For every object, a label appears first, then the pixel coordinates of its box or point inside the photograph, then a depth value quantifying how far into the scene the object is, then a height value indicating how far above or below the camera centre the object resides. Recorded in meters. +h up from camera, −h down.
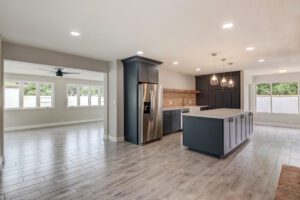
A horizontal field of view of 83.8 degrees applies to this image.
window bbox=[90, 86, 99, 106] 9.99 +0.31
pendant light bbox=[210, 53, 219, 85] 4.64 +0.55
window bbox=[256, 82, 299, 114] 7.71 +0.11
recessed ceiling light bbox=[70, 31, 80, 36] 3.12 +1.27
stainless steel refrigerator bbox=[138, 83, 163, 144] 4.98 -0.40
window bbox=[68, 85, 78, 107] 8.91 +0.23
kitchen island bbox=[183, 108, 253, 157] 3.76 -0.80
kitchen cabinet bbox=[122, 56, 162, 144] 5.06 +0.56
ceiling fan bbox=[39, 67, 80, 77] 5.38 +0.96
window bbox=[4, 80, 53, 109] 7.20 +0.28
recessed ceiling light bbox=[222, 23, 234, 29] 2.80 +1.27
